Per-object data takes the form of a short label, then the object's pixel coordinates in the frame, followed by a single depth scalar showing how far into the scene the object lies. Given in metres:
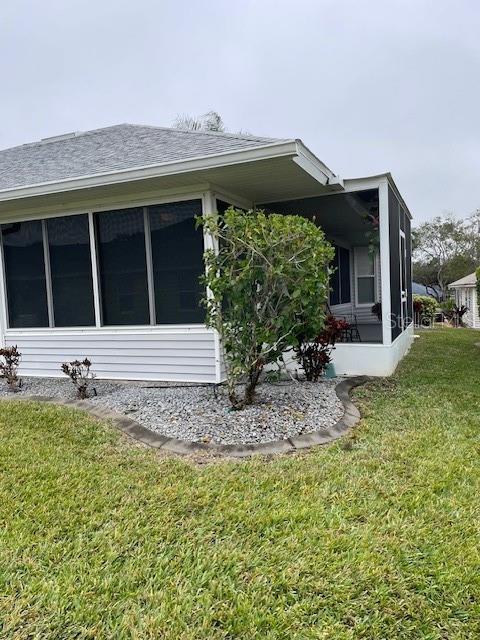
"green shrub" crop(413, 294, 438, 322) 18.70
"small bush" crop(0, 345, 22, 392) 6.33
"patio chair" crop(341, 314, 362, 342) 7.14
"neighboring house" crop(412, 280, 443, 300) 31.98
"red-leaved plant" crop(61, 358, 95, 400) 5.74
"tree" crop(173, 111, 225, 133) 16.06
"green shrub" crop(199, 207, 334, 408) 4.51
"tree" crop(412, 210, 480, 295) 33.34
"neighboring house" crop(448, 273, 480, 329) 21.97
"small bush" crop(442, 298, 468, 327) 20.12
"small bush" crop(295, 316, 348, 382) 6.11
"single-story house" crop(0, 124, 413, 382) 5.77
